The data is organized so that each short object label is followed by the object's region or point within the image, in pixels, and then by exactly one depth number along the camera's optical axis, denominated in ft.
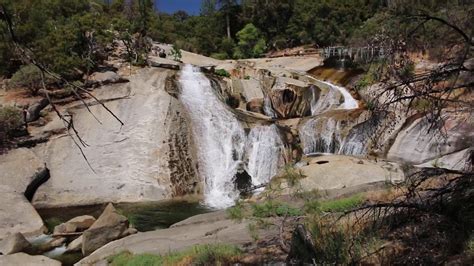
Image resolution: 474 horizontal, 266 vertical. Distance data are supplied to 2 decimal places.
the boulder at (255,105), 80.69
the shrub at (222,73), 87.04
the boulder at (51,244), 39.50
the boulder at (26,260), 32.60
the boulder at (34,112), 62.45
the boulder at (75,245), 38.20
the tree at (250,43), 140.46
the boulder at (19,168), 53.06
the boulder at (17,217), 44.88
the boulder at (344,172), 45.70
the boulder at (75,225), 42.55
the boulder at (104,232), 36.70
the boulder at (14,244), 37.06
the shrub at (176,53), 105.37
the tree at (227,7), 162.20
